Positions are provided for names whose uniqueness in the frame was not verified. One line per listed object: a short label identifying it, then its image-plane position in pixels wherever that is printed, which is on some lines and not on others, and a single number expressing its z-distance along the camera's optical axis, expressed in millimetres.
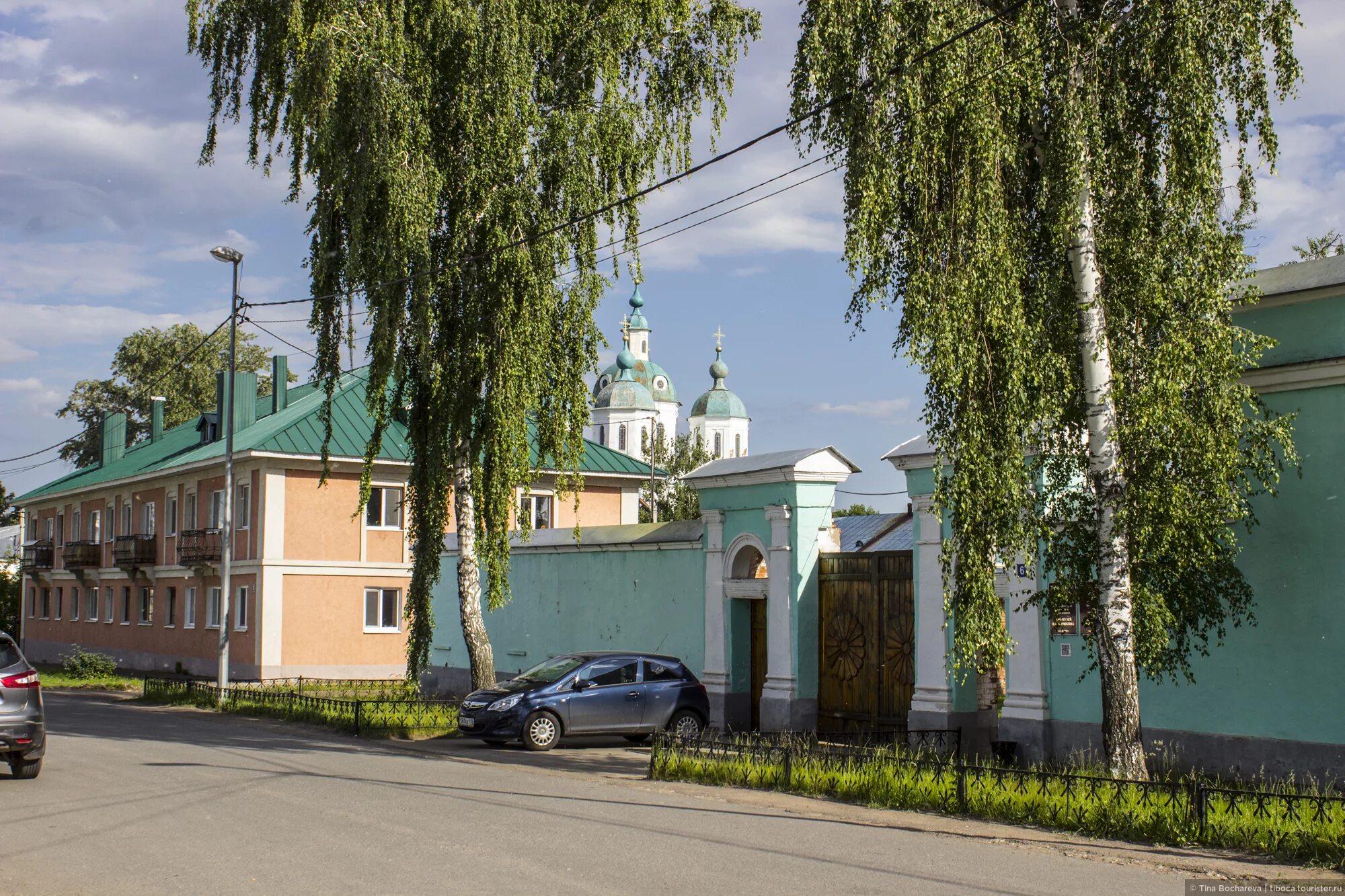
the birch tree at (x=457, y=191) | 17672
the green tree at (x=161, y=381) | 61344
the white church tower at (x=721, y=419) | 115125
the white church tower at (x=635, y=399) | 110438
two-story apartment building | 35156
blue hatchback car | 17516
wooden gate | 17547
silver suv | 12273
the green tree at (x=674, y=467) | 72500
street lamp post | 24859
